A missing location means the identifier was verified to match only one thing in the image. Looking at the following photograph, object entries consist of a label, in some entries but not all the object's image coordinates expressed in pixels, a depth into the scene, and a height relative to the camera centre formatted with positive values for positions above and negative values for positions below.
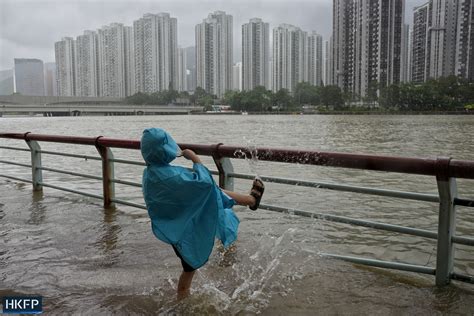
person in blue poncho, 2.79 -0.52
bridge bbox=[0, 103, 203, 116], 84.00 +0.89
